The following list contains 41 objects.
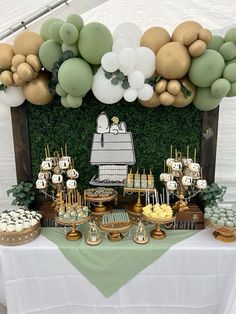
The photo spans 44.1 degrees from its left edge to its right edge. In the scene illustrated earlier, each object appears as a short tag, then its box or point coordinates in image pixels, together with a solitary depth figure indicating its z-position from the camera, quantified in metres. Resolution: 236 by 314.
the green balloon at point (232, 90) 1.42
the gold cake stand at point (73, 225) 1.53
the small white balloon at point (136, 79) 1.41
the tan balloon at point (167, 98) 1.46
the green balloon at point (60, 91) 1.47
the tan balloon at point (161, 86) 1.46
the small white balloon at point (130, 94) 1.46
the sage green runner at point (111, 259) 1.51
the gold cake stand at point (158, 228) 1.54
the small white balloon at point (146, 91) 1.45
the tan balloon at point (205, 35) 1.33
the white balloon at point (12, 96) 1.56
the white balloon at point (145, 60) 1.41
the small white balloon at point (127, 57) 1.34
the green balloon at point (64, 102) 1.53
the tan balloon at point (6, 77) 1.46
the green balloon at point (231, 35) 1.38
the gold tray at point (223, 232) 1.52
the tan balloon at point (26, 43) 1.45
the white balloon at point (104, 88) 1.43
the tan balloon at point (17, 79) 1.45
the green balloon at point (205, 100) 1.49
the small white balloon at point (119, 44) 1.39
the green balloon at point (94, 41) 1.35
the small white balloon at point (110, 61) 1.36
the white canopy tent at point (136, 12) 1.52
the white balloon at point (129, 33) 1.43
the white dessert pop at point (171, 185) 1.63
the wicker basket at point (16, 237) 1.50
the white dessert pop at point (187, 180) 1.61
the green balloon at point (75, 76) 1.36
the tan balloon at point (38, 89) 1.51
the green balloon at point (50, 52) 1.42
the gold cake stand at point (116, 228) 1.51
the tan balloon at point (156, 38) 1.45
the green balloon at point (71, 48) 1.39
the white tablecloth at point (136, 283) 1.51
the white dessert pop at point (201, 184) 1.63
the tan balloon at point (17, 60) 1.42
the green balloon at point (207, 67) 1.37
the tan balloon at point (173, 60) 1.38
